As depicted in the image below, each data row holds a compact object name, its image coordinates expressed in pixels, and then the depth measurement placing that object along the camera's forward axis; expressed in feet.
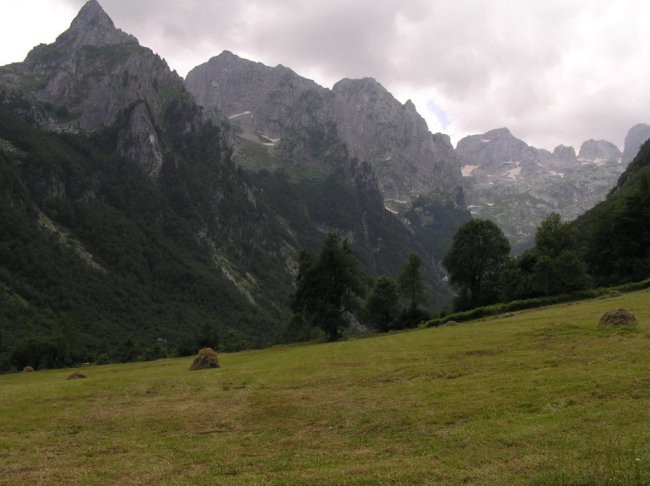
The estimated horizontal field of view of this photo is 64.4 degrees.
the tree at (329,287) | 268.62
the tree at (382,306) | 319.88
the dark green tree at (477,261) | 332.80
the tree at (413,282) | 320.50
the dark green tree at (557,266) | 236.84
